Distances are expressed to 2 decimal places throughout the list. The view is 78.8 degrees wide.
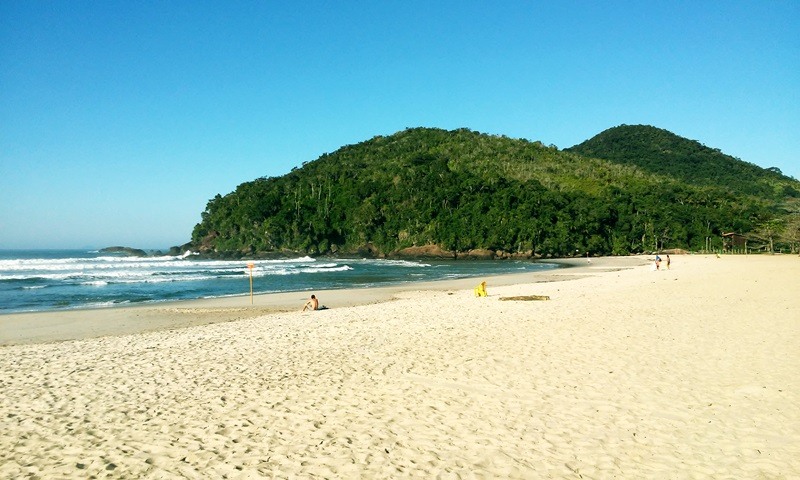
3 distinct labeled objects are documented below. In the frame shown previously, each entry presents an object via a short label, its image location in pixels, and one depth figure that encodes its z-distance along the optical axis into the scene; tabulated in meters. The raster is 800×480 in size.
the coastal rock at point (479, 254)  82.38
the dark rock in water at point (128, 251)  132.57
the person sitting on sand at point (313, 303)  18.66
